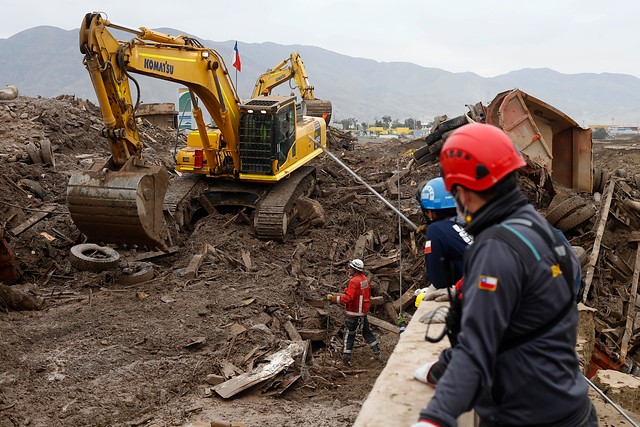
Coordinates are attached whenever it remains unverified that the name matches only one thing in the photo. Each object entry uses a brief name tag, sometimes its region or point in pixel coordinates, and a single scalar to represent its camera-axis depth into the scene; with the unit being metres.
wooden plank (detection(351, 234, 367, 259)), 12.77
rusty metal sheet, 12.83
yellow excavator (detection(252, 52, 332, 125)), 20.88
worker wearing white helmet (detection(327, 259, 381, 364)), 9.20
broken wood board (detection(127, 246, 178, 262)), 11.48
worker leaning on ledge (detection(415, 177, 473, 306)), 4.54
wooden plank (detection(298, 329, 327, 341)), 9.23
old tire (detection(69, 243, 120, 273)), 10.81
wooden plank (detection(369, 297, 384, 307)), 11.13
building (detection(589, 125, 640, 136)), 75.45
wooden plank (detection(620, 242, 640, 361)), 9.17
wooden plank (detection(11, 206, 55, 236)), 12.48
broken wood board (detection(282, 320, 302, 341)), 8.92
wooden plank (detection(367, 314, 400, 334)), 10.38
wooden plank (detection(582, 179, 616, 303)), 10.28
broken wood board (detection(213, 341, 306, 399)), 6.99
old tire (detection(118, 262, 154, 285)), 10.64
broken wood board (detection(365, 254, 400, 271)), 12.28
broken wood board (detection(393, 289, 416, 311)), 11.30
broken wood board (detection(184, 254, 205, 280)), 10.85
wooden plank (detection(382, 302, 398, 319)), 11.16
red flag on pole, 16.22
